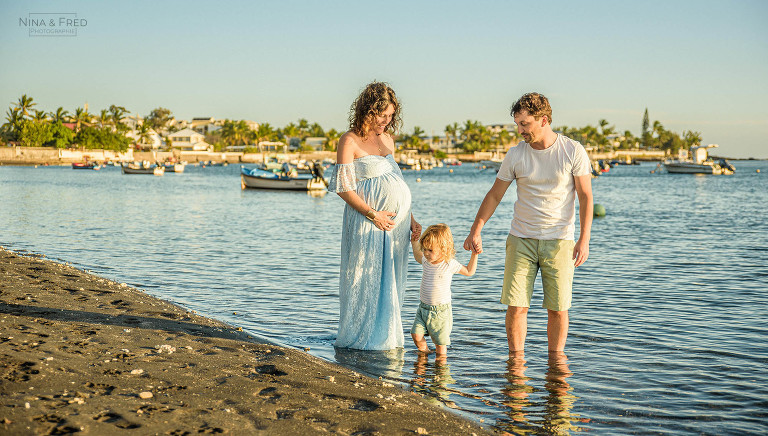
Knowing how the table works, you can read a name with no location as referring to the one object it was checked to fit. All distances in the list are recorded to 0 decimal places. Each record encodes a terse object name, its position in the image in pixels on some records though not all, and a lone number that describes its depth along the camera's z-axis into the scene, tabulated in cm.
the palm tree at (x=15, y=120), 12444
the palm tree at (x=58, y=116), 13600
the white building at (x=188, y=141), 17712
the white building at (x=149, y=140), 16562
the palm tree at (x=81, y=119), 14150
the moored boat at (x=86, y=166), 10898
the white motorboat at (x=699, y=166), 10288
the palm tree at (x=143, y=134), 16462
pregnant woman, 597
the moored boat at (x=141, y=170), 9503
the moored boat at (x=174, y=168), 10525
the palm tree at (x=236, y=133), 19238
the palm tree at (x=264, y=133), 19238
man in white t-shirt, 547
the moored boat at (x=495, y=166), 12725
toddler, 608
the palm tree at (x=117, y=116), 14825
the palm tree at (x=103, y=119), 14600
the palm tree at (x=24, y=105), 12376
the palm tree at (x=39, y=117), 12594
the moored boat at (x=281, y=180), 5072
